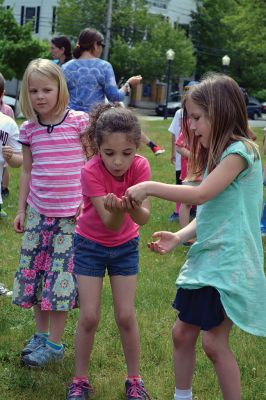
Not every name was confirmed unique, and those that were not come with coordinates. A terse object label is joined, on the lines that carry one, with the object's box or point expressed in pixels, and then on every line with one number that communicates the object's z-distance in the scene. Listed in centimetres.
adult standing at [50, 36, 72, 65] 817
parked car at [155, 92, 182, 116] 4303
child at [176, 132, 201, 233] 731
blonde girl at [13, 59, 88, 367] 409
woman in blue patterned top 716
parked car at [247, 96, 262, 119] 4488
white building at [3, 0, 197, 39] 5225
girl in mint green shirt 303
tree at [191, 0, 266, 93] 5325
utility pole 4456
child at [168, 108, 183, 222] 857
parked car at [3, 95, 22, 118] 3319
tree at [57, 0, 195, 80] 4841
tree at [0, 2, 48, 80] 3500
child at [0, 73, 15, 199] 891
